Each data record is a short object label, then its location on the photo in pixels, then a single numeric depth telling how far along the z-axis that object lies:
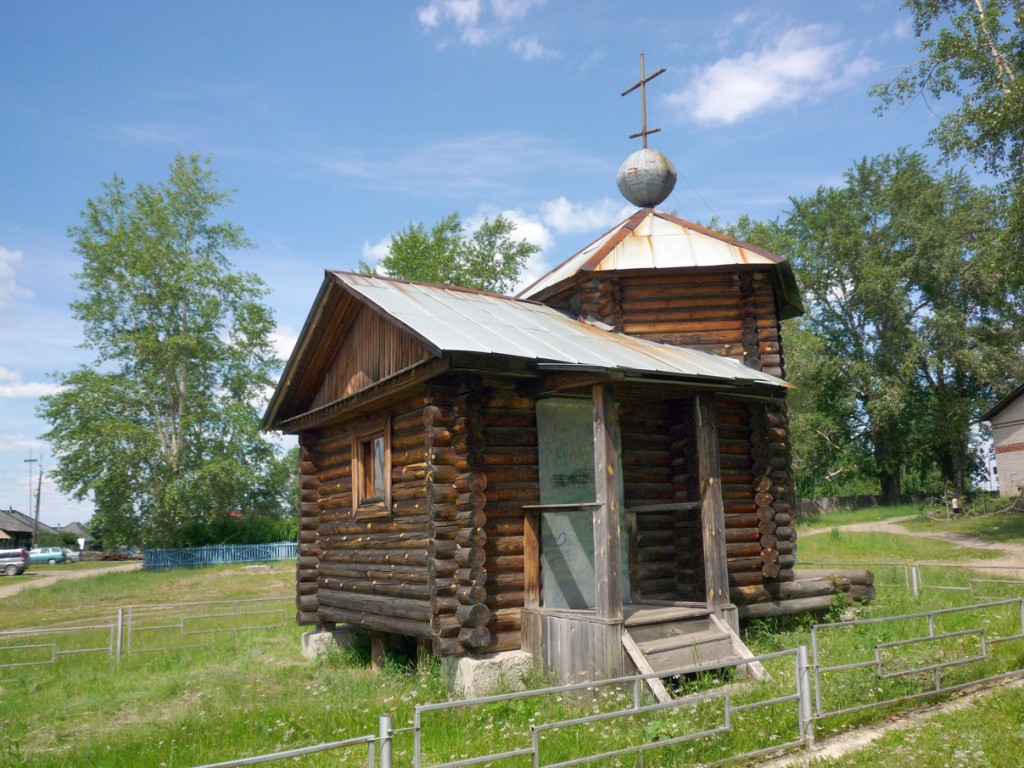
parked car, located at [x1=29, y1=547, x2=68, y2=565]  57.88
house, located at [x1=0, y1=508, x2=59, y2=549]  70.38
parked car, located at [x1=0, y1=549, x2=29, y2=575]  44.56
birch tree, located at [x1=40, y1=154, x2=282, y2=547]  36.00
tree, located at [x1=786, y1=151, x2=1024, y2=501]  38.72
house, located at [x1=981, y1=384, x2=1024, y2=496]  35.06
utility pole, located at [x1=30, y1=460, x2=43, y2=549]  69.74
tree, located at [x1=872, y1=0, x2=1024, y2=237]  19.16
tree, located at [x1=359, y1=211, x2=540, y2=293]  38.28
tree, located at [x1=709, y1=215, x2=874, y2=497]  37.81
